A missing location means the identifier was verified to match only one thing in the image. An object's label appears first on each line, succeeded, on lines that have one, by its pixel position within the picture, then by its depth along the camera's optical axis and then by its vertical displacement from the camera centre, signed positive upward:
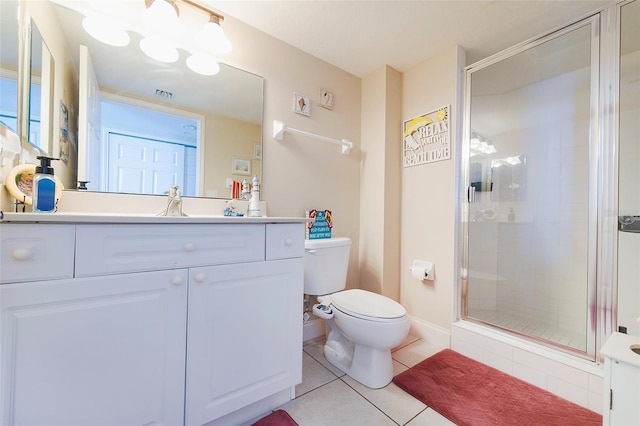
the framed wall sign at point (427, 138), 1.86 +0.59
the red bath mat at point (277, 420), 1.10 -0.89
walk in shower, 1.34 +0.21
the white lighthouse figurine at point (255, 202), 1.48 +0.06
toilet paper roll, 1.89 -0.39
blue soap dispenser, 0.85 +0.07
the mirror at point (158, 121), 1.18 +0.48
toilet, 1.32 -0.54
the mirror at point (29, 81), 0.86 +0.46
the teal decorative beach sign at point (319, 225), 1.77 -0.07
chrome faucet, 1.15 +0.03
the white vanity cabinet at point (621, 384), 0.80 -0.51
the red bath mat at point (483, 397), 1.17 -0.90
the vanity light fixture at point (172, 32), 1.24 +0.93
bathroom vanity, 0.70 -0.36
